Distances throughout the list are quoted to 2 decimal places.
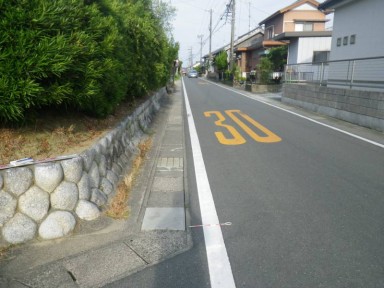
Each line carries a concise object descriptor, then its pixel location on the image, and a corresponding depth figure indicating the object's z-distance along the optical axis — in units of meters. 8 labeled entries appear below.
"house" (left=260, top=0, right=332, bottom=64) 23.06
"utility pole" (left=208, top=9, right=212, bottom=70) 55.74
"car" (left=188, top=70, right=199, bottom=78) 66.44
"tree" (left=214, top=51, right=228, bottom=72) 47.34
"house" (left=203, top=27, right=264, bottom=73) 43.38
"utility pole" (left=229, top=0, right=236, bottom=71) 32.50
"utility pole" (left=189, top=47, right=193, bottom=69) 121.38
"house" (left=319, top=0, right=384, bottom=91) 10.40
